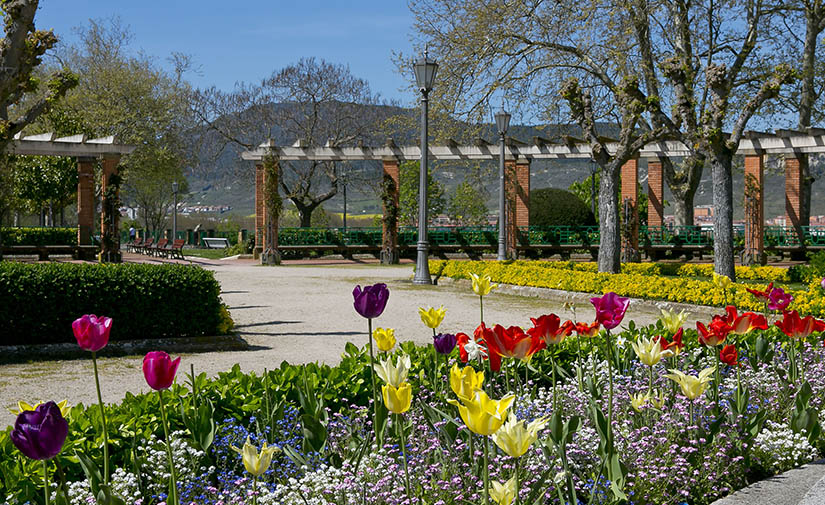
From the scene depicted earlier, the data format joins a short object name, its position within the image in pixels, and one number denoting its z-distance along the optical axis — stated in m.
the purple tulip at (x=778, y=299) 4.67
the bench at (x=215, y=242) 40.12
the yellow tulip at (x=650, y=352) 3.14
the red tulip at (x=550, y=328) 2.97
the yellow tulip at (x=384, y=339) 3.31
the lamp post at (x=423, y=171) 15.95
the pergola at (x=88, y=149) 23.17
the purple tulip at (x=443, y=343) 3.42
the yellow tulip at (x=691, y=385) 3.01
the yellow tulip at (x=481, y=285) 4.20
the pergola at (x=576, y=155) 23.42
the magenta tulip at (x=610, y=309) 3.15
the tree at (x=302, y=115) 34.88
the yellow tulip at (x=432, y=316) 3.55
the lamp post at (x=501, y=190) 19.25
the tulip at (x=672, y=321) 3.72
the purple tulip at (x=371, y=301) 2.99
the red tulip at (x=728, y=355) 3.64
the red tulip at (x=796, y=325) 4.04
